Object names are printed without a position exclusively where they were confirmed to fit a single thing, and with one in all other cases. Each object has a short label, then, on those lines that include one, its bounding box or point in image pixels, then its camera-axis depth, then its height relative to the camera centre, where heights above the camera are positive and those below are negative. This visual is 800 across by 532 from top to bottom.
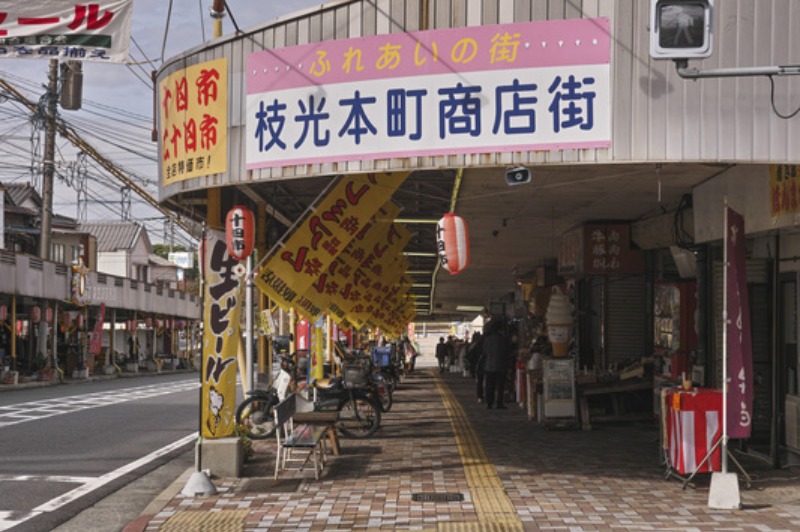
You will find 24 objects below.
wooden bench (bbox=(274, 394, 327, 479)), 12.21 -1.55
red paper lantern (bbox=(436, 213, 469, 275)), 12.06 +0.97
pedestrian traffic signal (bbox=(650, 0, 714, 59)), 7.22 +2.18
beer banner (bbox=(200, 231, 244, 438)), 12.34 -0.30
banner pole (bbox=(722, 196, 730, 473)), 9.99 -0.43
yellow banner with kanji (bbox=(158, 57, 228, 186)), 11.45 +2.42
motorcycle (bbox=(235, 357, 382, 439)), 16.89 -1.55
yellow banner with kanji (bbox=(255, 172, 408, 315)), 13.51 +1.19
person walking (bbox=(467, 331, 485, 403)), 24.62 -1.06
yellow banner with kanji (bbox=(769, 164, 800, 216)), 10.09 +1.44
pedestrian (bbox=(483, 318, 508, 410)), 22.36 -0.85
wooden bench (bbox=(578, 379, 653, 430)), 17.77 -1.26
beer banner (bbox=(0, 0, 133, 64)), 11.53 +3.43
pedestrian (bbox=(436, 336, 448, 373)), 53.22 -1.93
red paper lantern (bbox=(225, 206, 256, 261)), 12.17 +1.08
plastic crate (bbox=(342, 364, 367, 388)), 20.94 -1.25
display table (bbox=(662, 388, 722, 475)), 11.02 -1.22
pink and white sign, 9.63 +2.34
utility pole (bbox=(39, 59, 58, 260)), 41.53 +7.16
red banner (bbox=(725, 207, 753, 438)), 10.08 -0.16
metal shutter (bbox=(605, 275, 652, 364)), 20.16 +0.06
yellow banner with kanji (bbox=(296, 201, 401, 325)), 17.66 +0.89
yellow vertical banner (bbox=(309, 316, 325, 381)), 22.41 -0.73
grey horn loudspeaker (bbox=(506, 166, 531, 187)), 11.00 +1.64
